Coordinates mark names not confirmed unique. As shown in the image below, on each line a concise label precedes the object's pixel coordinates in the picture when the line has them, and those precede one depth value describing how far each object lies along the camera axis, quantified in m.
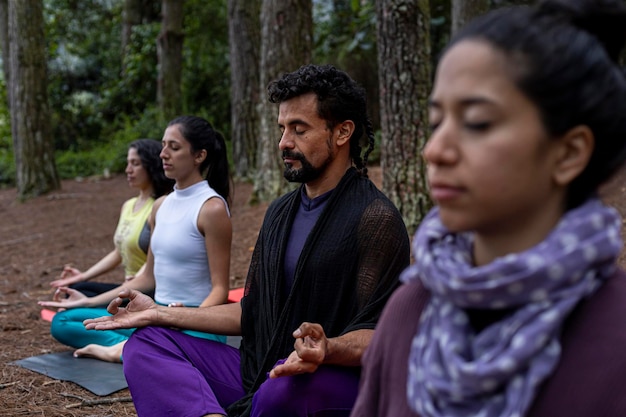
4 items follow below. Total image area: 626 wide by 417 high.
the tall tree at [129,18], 19.83
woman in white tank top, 4.05
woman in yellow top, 5.34
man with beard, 2.65
